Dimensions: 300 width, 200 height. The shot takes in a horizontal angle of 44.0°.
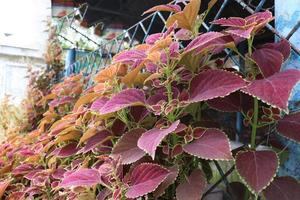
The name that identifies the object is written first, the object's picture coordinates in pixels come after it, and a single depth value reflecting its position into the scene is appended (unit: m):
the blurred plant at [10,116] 2.59
